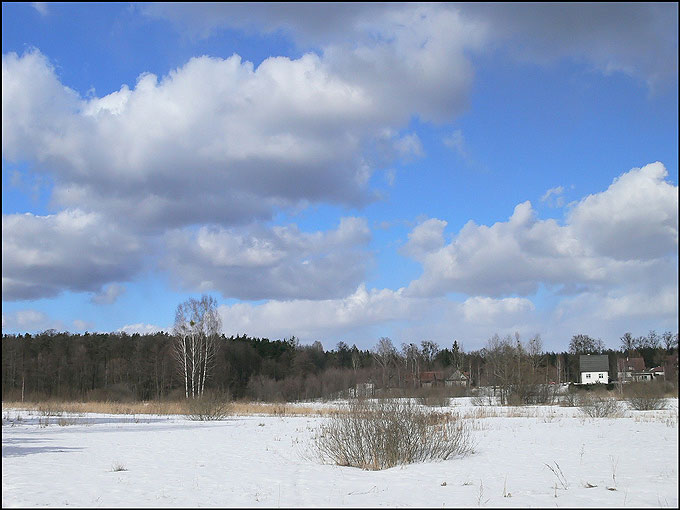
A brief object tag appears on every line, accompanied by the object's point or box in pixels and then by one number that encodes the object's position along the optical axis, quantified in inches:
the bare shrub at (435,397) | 1649.0
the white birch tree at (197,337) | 2437.5
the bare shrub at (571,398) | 1854.1
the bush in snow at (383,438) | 632.4
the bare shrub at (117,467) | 576.8
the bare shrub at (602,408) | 1371.8
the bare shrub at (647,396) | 1603.1
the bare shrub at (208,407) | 1524.4
